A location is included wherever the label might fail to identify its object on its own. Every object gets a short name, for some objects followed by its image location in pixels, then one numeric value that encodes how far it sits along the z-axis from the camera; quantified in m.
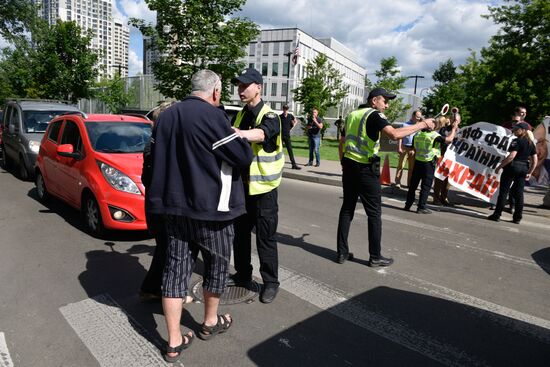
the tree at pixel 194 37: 14.16
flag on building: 34.12
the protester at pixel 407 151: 10.20
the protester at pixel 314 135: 13.48
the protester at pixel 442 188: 8.80
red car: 5.19
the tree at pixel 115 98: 30.61
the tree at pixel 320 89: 26.58
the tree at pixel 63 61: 24.41
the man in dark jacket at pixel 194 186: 2.58
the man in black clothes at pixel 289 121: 12.12
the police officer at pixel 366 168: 4.48
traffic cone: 10.57
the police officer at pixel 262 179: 3.39
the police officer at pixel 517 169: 7.31
